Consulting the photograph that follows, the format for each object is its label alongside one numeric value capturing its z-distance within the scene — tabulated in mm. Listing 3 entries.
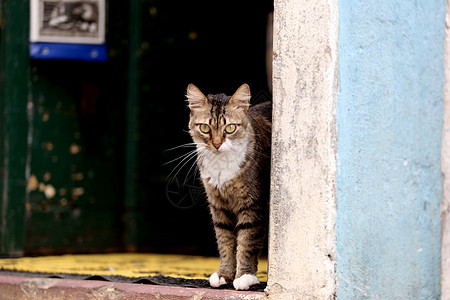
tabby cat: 3281
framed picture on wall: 4656
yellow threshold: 3896
